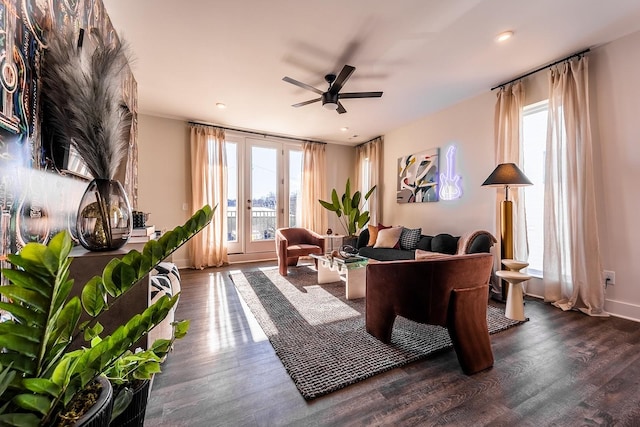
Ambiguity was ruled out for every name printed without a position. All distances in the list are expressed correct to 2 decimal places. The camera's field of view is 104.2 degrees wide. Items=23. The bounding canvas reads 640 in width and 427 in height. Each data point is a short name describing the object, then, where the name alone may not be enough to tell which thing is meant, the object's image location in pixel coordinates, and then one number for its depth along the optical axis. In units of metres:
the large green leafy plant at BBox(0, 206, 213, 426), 0.41
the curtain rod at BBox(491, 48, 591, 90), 2.45
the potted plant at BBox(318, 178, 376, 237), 4.47
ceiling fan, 2.59
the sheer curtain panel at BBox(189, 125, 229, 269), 4.23
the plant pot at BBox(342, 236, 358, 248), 4.54
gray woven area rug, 1.51
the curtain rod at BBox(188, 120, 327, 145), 4.30
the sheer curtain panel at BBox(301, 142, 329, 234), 5.24
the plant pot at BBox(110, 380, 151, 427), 0.68
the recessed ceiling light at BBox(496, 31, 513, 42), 2.19
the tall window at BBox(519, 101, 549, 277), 2.87
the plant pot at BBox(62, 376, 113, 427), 0.48
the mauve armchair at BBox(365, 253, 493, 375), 1.51
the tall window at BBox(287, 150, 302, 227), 5.22
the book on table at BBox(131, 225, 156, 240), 1.78
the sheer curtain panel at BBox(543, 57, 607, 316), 2.38
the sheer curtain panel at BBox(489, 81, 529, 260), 2.91
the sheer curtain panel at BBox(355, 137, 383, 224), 5.17
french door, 4.72
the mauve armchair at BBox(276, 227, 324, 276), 3.80
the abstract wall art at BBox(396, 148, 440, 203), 4.01
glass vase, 1.13
